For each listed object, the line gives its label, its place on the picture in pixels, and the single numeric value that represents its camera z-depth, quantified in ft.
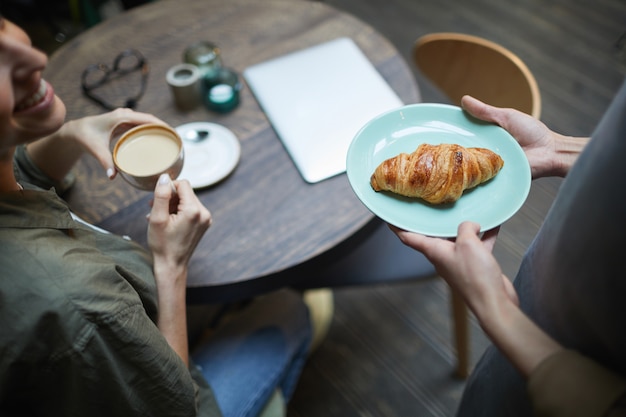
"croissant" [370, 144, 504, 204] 2.67
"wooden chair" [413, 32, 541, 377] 3.88
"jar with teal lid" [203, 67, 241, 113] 4.09
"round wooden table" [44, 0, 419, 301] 3.34
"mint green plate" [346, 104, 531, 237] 2.60
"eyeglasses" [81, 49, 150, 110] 4.25
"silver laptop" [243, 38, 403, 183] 3.73
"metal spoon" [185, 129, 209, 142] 3.87
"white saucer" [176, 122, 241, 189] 3.68
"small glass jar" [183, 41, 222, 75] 4.28
